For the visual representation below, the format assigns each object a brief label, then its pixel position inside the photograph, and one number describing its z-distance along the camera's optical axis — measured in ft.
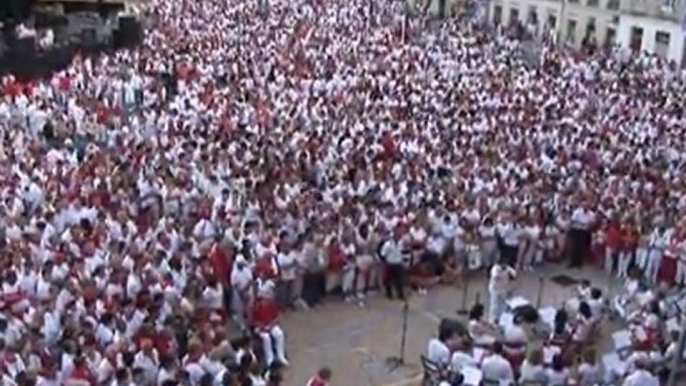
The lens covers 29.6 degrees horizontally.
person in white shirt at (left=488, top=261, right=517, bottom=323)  61.93
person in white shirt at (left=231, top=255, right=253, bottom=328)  58.13
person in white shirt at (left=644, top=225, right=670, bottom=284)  70.38
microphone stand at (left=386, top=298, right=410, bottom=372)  58.65
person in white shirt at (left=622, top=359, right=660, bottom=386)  49.67
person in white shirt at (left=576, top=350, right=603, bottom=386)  50.75
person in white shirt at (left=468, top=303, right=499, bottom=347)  51.49
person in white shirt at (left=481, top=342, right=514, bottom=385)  49.32
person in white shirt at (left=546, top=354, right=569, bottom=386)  49.98
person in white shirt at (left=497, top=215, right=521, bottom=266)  71.31
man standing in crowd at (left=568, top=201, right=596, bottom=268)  74.23
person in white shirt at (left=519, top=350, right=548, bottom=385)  49.93
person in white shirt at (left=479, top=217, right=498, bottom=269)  70.85
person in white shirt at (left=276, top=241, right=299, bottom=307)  62.13
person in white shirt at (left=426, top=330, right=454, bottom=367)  50.42
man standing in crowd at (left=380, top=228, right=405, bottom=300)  66.28
